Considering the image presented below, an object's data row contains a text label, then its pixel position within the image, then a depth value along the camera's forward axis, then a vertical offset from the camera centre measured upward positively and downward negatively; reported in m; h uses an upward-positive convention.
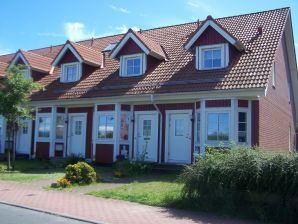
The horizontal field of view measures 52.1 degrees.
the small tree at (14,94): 13.21 +1.66
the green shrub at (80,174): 10.36 -1.37
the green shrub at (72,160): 14.07 -1.22
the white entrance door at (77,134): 16.41 -0.02
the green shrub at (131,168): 12.19 -1.34
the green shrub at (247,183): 6.67 -1.04
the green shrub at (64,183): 9.97 -1.62
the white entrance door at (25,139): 18.23 -0.40
